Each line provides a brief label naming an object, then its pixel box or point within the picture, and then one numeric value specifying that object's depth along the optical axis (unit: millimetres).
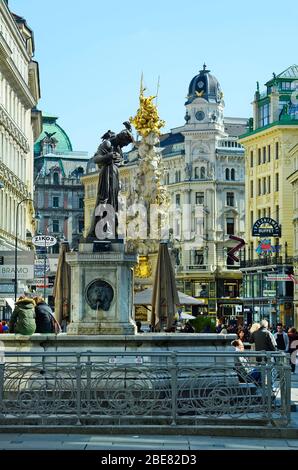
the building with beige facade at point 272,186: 94812
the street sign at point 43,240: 58125
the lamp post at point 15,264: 50250
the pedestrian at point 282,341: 37375
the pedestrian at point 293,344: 37094
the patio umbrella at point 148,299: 47000
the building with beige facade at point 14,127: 64500
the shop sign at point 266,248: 84875
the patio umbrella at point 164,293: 30406
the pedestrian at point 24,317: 22359
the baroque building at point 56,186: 171000
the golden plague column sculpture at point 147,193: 84938
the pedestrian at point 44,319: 24281
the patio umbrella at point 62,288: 29016
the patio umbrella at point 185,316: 52481
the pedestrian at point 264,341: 25031
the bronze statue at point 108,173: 25609
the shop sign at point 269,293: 73400
